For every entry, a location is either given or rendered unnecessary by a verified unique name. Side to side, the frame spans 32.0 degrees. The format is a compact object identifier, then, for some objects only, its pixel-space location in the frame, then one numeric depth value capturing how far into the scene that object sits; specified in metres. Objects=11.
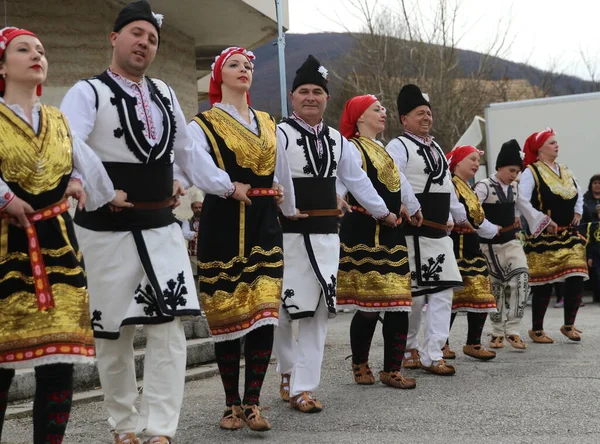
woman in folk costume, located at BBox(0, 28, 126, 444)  4.04
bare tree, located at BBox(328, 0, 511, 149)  31.47
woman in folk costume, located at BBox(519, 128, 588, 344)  9.52
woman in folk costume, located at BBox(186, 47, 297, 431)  5.60
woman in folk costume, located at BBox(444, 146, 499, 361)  8.38
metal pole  11.44
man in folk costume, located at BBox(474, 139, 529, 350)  9.11
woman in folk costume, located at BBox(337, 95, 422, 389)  7.07
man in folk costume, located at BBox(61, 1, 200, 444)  4.71
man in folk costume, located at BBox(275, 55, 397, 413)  6.20
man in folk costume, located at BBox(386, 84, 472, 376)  7.66
